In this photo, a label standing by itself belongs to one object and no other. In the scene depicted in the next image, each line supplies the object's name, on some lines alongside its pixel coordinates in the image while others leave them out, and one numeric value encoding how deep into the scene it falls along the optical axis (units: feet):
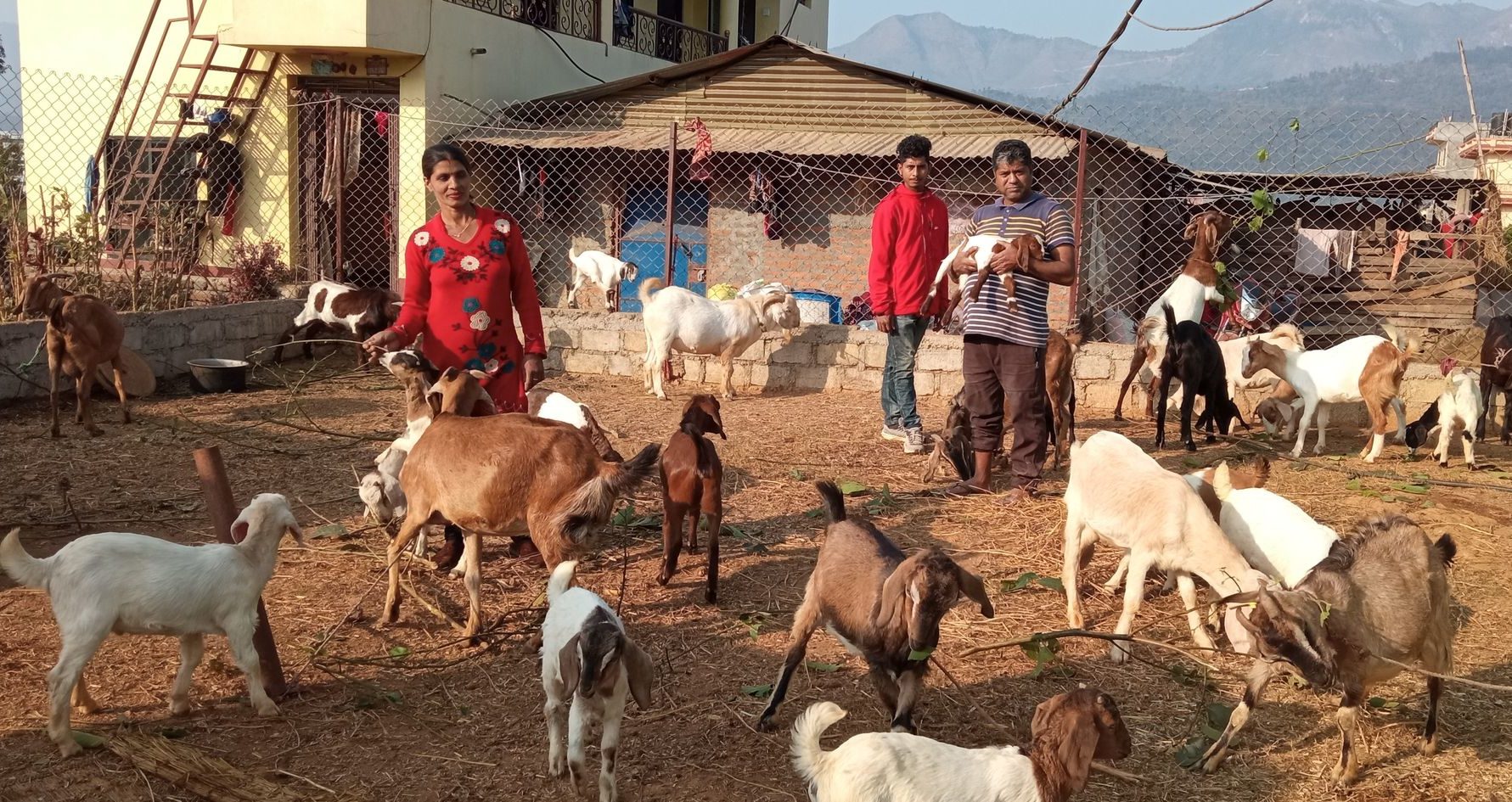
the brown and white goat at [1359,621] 13.00
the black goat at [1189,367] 31.37
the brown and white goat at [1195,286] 35.47
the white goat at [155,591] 13.41
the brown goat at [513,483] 15.84
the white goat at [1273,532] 17.42
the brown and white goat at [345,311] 42.98
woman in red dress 19.57
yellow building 48.42
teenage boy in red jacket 29.78
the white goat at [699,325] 39.24
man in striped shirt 23.34
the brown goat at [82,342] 30.25
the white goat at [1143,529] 16.55
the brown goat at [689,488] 19.21
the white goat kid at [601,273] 50.83
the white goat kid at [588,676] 12.48
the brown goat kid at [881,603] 12.92
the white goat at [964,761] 11.09
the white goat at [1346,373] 30.48
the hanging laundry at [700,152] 48.44
